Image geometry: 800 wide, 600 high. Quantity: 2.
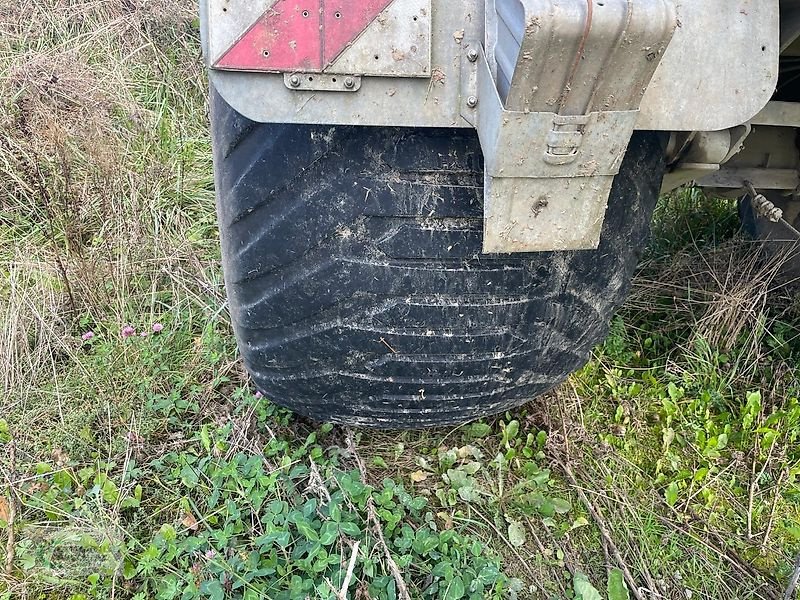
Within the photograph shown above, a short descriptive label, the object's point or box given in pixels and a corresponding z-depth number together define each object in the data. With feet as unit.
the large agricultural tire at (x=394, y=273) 3.28
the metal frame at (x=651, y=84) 2.84
